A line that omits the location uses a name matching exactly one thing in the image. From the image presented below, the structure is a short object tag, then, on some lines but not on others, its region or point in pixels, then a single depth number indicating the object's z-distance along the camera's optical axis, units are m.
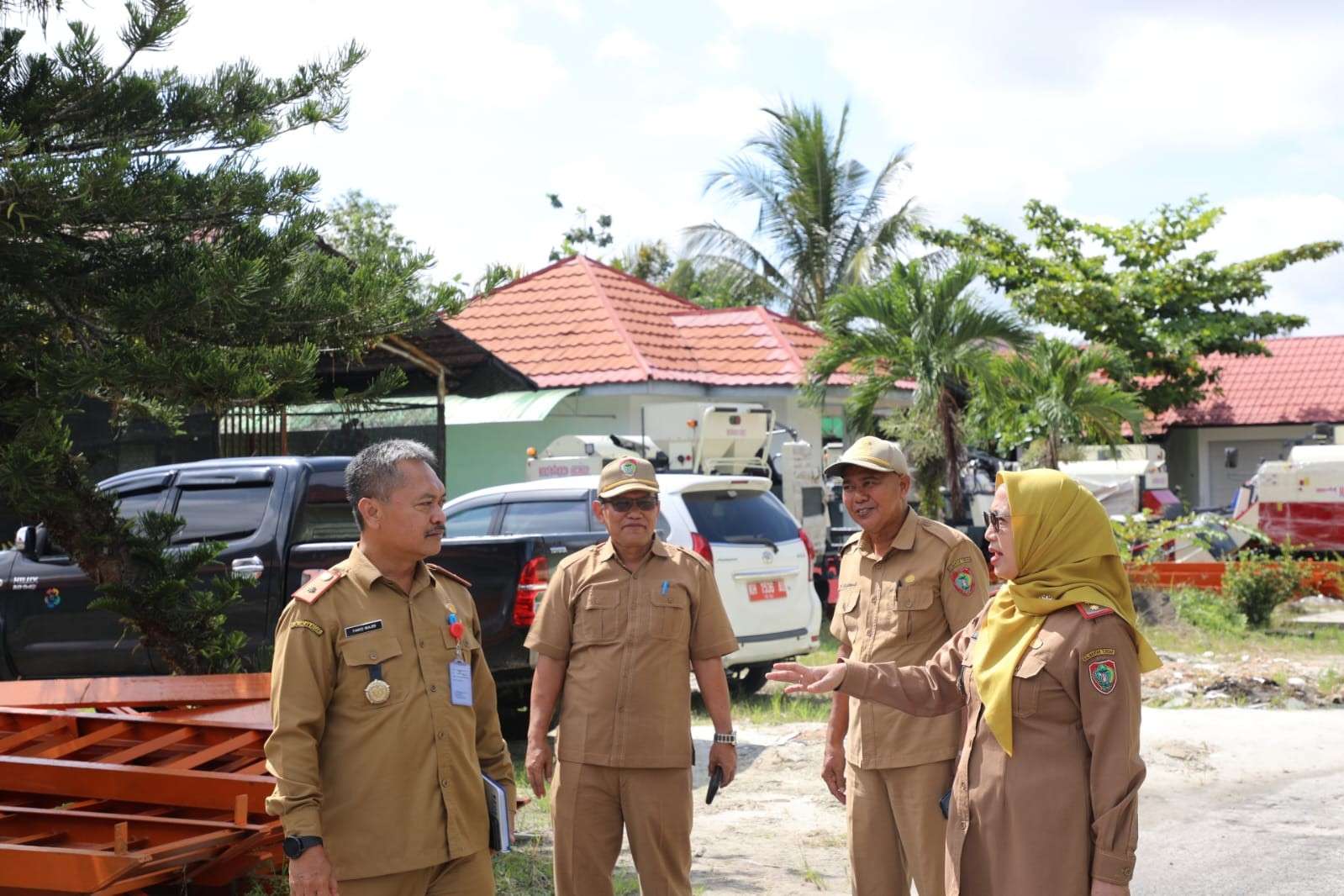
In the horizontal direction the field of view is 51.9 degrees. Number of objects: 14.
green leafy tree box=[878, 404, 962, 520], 16.72
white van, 9.58
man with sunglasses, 4.49
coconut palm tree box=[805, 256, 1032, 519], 16.06
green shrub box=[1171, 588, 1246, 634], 14.09
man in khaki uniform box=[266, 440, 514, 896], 3.39
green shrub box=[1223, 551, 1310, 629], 14.30
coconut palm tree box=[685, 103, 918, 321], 28.73
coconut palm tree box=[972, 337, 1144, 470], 17.36
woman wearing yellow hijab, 3.17
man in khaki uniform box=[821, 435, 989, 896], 4.36
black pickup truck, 8.07
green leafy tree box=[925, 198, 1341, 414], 26.34
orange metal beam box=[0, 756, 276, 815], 4.58
